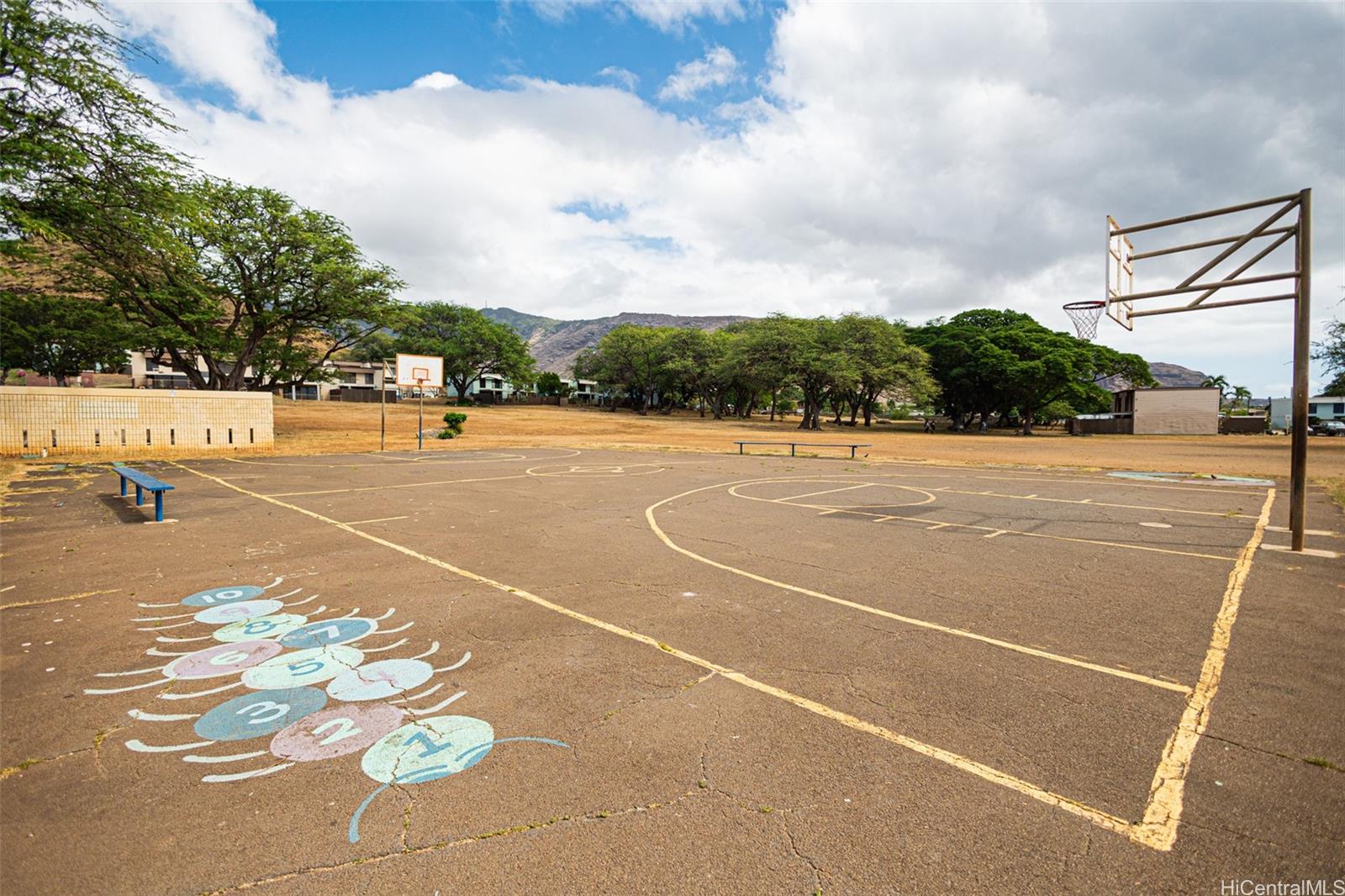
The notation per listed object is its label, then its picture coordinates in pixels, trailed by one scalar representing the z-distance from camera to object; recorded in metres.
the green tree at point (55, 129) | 12.88
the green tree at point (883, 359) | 52.94
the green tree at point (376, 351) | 68.53
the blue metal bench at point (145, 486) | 9.76
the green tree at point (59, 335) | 28.39
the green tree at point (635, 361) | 79.56
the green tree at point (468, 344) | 79.06
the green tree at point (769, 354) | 56.91
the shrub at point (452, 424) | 34.25
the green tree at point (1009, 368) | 56.34
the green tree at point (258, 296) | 27.00
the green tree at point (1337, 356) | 38.66
